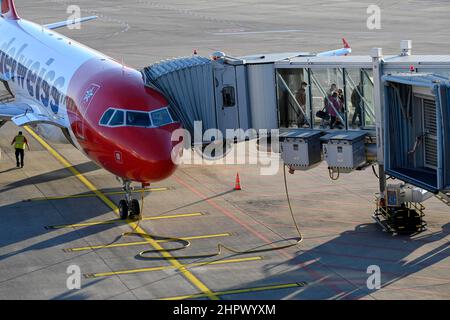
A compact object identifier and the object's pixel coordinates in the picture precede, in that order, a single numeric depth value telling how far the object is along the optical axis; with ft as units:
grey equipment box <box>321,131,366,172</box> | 117.80
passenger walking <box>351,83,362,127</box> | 121.39
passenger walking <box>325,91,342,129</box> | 122.93
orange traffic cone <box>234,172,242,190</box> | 144.49
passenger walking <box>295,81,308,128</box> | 125.90
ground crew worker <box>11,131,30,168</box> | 155.02
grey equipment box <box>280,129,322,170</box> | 120.67
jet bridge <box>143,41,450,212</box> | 114.11
